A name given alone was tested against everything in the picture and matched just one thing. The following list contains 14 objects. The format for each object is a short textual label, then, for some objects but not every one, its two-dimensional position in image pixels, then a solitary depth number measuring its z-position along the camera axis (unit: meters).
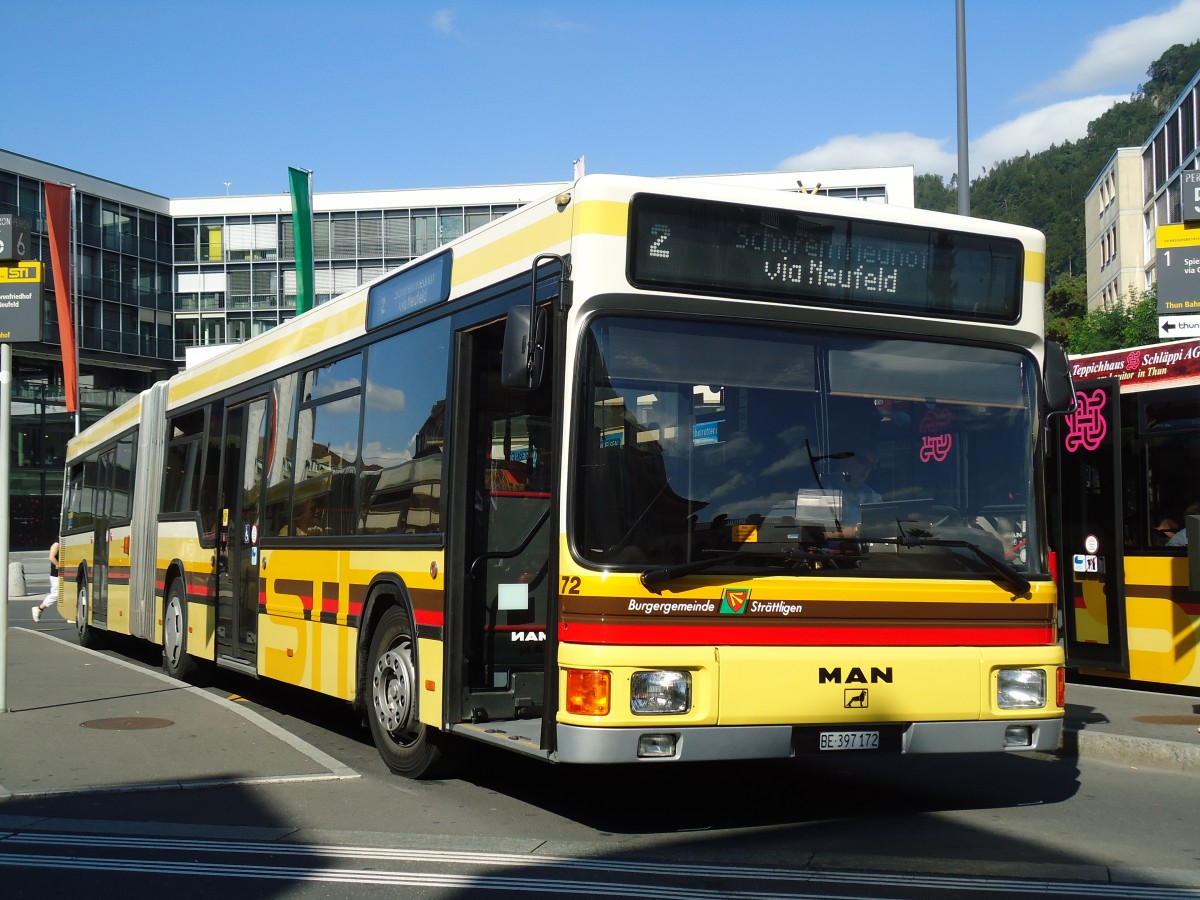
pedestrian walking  26.95
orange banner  30.14
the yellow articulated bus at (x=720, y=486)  6.76
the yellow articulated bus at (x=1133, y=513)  13.14
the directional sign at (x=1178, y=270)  12.23
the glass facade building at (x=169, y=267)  55.72
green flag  22.42
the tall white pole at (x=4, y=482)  11.23
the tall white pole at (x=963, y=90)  16.80
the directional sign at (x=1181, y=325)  12.27
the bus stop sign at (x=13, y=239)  11.38
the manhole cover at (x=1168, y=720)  11.20
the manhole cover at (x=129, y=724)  11.01
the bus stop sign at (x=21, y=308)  11.27
